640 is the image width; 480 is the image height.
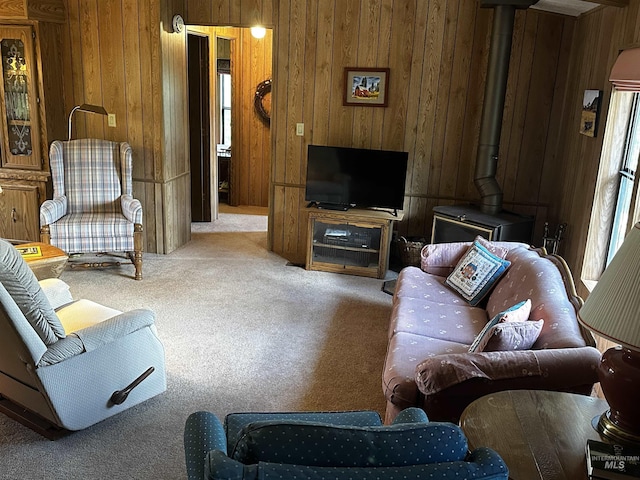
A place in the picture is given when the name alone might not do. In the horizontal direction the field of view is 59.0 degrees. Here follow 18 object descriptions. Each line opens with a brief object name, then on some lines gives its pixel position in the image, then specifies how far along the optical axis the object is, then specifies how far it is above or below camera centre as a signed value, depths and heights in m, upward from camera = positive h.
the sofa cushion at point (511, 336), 2.36 -0.88
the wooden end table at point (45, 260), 3.66 -1.01
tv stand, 4.95 -1.11
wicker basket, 5.02 -1.15
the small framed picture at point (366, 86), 5.00 +0.25
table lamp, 1.52 -0.54
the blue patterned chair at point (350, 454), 1.20 -0.73
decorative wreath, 7.13 +0.16
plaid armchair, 4.58 -0.84
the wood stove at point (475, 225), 4.34 -0.80
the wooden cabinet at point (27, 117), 4.98 -0.15
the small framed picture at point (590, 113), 3.69 +0.09
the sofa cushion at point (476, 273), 3.53 -0.95
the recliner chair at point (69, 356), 2.31 -1.14
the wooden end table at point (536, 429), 1.62 -0.95
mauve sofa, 2.17 -0.98
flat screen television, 4.95 -0.54
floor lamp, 4.65 -0.04
